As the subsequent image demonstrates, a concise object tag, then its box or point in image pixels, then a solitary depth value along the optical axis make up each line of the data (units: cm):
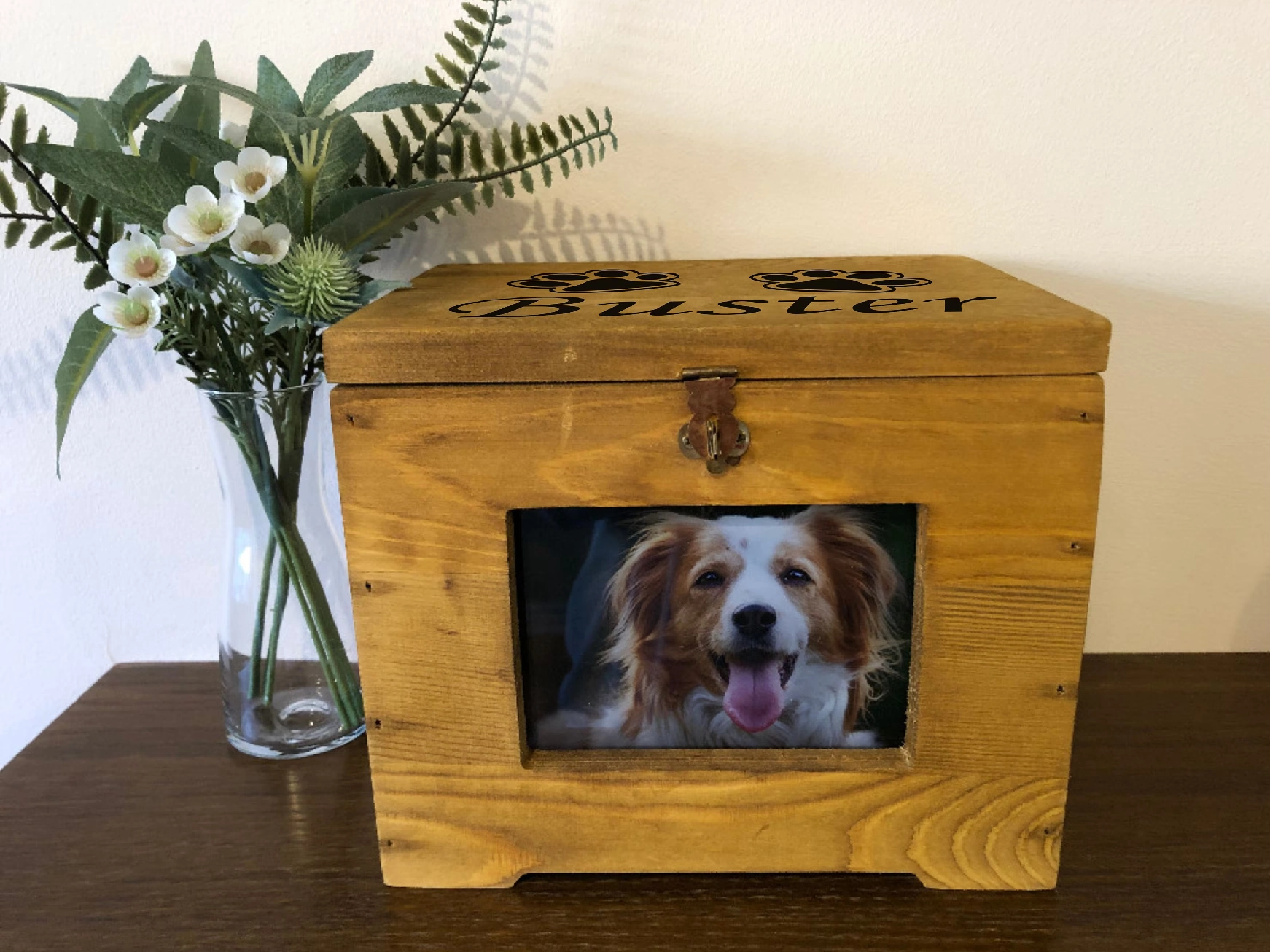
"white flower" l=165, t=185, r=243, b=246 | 61
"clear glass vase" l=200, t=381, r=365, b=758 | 73
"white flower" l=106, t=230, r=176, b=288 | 62
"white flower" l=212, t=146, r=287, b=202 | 61
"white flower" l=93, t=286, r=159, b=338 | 63
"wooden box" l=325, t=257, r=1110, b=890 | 56
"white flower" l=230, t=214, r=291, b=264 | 61
